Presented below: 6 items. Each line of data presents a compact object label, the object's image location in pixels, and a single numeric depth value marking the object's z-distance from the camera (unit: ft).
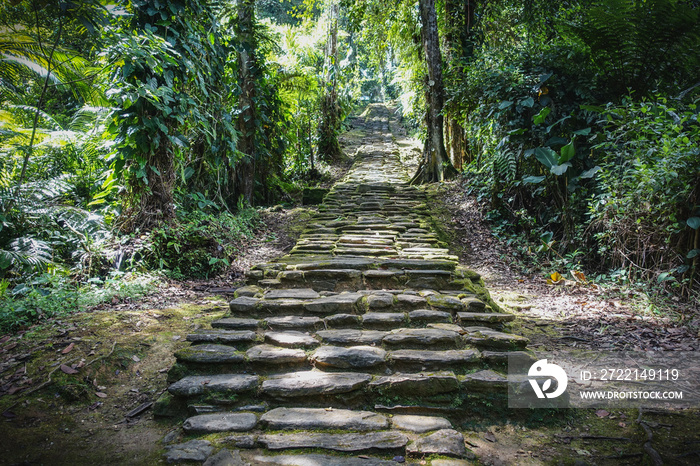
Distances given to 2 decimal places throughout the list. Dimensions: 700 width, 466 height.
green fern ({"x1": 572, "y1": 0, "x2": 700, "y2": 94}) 13.48
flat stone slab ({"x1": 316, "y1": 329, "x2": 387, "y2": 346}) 8.77
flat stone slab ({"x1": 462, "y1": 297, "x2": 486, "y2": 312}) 10.19
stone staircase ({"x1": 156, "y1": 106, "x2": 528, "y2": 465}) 6.35
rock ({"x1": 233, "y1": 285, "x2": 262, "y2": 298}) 10.85
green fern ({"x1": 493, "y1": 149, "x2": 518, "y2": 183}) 17.81
